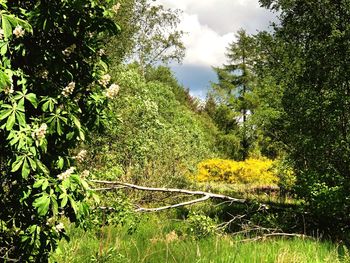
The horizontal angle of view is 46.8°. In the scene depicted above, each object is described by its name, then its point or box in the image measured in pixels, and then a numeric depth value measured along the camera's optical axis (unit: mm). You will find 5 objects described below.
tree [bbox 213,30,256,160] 36844
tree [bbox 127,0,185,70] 26703
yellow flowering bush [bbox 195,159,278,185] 24125
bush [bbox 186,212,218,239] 7521
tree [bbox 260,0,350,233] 9070
